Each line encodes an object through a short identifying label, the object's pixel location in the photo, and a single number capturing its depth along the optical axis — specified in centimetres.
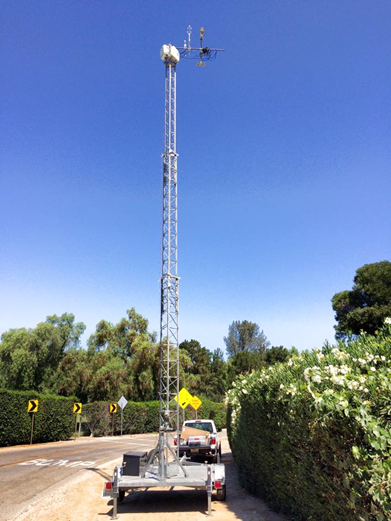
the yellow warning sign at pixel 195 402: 2809
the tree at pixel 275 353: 6888
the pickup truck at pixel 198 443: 1580
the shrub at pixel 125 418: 3747
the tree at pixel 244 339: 8781
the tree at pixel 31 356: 4075
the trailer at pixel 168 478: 862
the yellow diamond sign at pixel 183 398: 2608
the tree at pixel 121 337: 4784
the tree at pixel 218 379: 7206
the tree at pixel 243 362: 7007
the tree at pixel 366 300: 3806
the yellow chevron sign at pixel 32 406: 2442
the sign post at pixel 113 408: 3212
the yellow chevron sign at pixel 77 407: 3016
